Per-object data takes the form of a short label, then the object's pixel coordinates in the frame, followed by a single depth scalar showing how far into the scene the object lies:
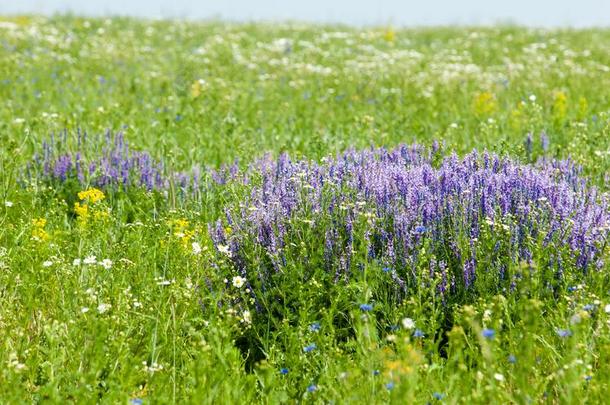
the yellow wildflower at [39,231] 8.87
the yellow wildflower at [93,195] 9.52
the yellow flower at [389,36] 32.81
